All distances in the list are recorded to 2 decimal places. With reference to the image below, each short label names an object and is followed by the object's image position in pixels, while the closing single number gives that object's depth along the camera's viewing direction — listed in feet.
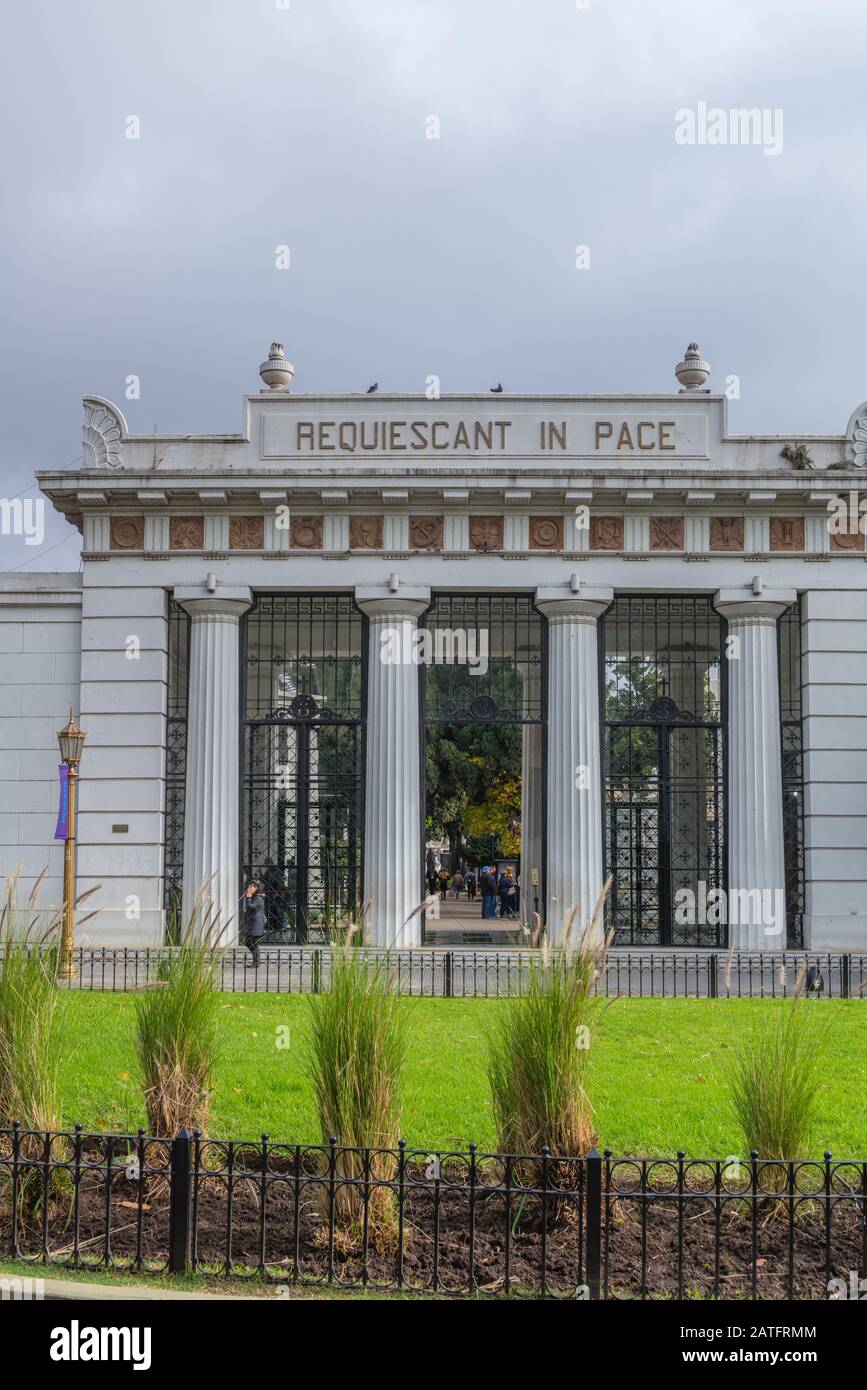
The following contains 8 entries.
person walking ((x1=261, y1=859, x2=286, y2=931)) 76.02
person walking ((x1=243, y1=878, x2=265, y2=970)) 67.10
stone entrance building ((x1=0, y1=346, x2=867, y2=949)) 73.05
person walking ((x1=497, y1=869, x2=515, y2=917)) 115.71
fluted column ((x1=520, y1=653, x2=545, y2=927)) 89.92
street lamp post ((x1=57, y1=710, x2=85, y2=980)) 61.87
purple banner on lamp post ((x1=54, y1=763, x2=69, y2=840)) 65.92
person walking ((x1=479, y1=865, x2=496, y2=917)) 117.80
